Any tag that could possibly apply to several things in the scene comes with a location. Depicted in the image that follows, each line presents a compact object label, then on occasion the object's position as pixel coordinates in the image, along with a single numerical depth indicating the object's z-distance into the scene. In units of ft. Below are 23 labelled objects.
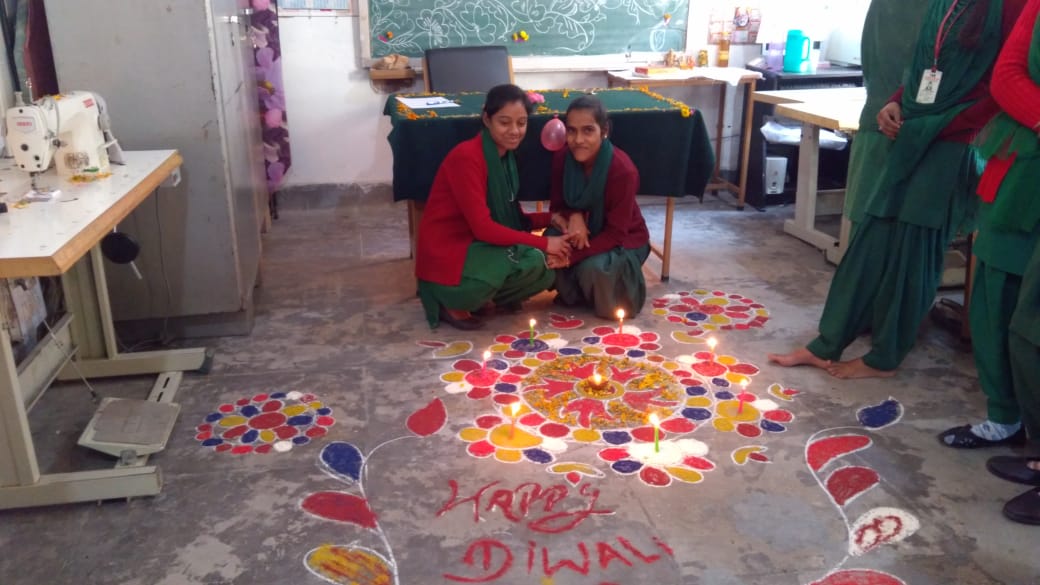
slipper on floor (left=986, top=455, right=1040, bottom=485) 7.63
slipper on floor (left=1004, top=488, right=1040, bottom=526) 7.09
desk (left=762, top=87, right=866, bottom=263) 12.89
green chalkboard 16.43
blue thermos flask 17.06
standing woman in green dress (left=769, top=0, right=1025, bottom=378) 8.07
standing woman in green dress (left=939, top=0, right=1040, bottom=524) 7.15
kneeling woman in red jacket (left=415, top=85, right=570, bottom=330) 10.69
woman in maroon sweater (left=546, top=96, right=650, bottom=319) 11.02
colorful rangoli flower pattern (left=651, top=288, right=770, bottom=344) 11.17
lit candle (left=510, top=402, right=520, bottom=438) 8.50
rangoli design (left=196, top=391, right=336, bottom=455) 8.32
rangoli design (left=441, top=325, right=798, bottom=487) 8.12
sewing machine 7.45
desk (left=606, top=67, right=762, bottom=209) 16.26
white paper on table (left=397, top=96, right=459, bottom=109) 12.41
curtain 14.98
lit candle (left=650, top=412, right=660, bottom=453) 8.14
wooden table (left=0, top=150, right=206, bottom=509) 6.29
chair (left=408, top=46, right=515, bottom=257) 15.05
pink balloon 11.24
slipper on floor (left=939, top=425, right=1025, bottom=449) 8.23
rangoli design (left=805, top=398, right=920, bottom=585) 6.53
